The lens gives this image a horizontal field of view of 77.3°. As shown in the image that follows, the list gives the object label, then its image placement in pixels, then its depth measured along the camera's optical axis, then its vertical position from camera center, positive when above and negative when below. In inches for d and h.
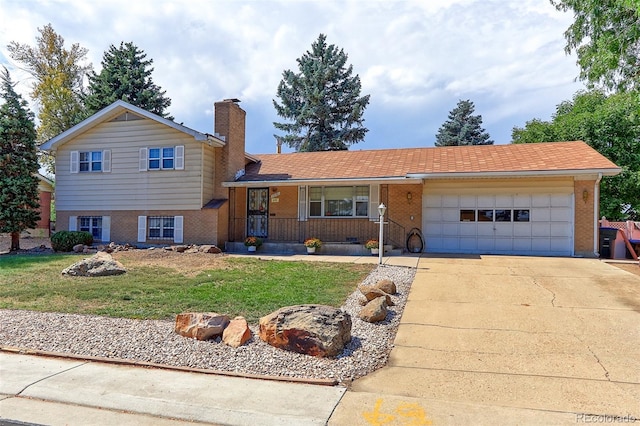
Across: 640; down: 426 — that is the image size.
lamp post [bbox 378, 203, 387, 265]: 438.0 -23.0
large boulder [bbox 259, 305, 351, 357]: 186.1 -56.1
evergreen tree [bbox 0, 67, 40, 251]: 613.9 +69.9
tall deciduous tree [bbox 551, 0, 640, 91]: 414.3 +192.6
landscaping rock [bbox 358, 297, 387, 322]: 234.8 -57.8
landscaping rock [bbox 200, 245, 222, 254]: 557.7 -51.9
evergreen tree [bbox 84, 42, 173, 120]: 1139.9 +380.5
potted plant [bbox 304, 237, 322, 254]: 557.0 -43.6
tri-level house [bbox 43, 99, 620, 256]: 536.1 +34.9
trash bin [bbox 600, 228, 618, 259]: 525.7 -31.8
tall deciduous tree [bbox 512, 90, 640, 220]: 806.5 +154.0
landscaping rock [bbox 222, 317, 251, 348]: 194.5 -60.4
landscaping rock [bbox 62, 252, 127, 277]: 364.4 -53.2
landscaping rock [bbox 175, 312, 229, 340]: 202.5 -58.2
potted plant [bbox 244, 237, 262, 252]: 590.2 -44.5
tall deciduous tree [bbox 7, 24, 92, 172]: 1109.7 +376.0
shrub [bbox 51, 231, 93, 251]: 604.4 -45.0
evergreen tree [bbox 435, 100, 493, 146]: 1489.9 +330.6
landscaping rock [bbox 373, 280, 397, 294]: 297.9 -53.8
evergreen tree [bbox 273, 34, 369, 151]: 1268.5 +357.0
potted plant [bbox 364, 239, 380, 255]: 535.5 -42.2
